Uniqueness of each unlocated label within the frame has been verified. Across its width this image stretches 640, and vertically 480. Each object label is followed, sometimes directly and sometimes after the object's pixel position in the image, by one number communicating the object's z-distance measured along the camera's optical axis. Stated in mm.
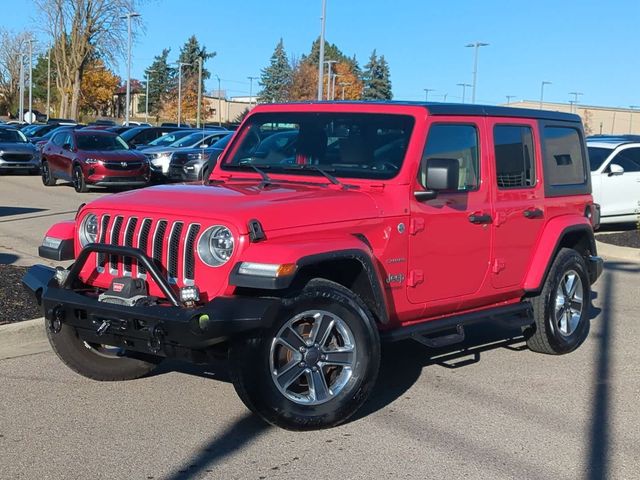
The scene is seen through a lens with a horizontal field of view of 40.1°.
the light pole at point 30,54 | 60000
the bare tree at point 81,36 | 53219
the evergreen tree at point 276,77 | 92231
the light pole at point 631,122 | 95225
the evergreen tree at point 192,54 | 107125
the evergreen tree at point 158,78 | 112438
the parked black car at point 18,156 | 25922
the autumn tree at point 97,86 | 91125
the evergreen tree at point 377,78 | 114375
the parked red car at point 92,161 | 21172
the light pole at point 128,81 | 48400
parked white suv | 16141
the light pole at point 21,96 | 69300
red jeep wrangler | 4879
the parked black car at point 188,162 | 22156
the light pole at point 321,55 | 31362
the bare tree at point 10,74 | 100750
